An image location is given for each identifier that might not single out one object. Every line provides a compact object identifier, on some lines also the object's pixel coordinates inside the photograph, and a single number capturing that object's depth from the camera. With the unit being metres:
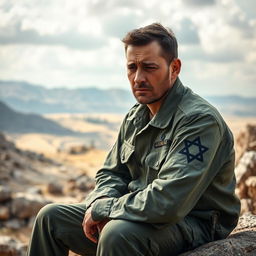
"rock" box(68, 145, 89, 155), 33.19
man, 3.12
